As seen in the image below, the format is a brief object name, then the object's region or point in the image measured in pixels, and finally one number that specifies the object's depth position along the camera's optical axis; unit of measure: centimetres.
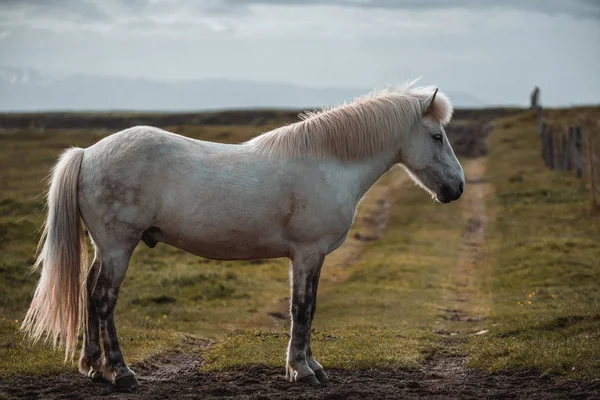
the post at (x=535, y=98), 7745
